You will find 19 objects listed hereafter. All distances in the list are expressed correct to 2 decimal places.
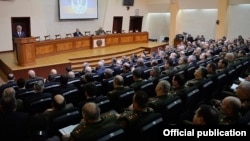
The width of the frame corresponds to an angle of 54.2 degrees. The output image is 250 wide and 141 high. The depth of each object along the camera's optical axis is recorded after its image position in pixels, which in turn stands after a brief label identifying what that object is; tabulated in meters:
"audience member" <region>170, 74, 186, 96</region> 3.79
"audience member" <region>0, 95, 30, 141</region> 2.75
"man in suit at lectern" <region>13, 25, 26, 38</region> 8.51
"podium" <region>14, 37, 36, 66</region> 7.61
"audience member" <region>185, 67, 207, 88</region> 4.19
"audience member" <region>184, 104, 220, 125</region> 2.22
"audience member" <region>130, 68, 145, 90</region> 4.37
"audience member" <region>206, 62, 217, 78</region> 4.77
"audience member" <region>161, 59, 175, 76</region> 5.65
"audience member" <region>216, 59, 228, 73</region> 5.29
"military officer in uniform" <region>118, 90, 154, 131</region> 2.51
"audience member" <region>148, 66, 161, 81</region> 4.82
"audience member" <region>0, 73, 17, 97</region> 4.55
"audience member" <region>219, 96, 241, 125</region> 2.52
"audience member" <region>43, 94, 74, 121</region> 2.90
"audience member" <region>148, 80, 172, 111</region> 3.24
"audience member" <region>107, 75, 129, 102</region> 3.63
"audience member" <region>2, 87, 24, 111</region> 3.07
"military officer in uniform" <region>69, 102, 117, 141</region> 2.21
